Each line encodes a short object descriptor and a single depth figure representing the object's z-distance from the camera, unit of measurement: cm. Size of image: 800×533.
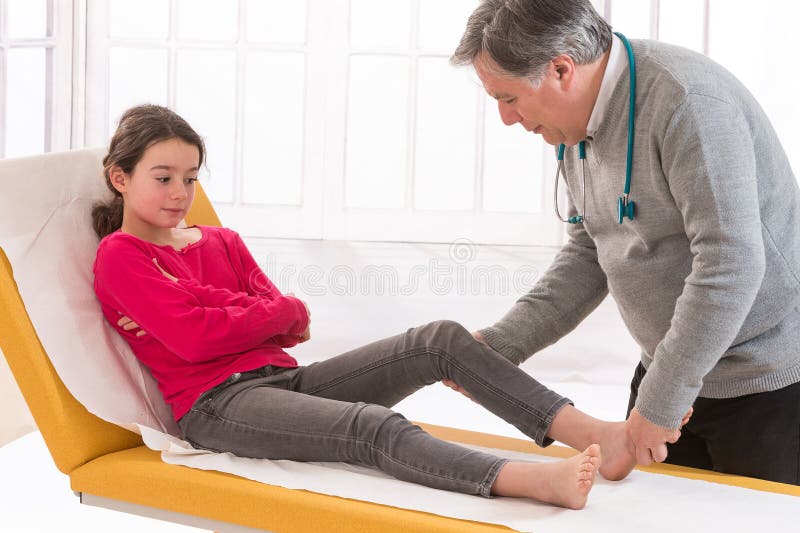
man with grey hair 257
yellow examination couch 265
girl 277
